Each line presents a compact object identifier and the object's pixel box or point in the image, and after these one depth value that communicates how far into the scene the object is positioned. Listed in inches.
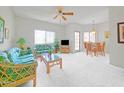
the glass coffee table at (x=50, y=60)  100.0
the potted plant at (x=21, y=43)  152.2
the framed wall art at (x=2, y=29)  99.6
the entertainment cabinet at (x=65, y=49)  233.6
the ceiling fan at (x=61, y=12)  128.9
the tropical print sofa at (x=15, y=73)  56.8
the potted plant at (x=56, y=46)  227.5
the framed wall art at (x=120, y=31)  111.3
